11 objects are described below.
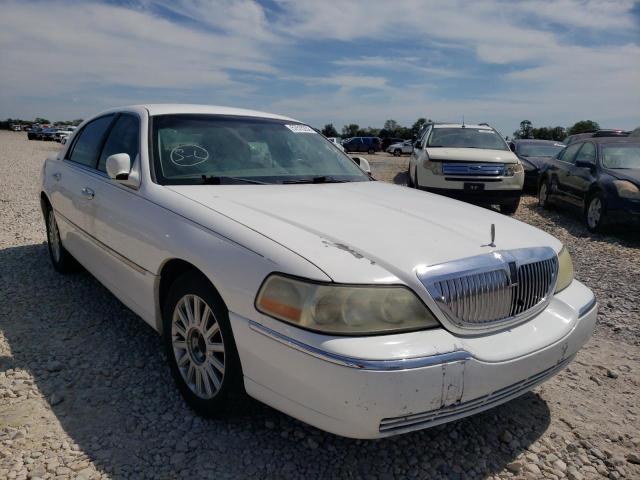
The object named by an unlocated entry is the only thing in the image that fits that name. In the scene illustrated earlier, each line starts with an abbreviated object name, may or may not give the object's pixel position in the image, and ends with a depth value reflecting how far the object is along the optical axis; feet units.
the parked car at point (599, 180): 23.40
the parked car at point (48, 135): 157.01
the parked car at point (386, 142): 155.43
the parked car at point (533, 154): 38.55
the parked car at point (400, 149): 135.28
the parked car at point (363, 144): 136.05
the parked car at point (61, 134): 150.55
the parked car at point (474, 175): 28.12
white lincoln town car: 6.22
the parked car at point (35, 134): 156.15
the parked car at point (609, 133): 49.01
